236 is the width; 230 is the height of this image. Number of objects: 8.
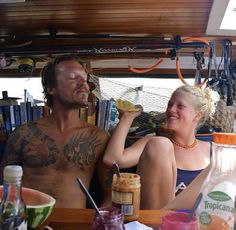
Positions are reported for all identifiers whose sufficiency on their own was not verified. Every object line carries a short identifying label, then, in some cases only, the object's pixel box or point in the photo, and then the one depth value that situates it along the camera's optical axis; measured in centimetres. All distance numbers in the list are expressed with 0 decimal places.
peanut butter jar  100
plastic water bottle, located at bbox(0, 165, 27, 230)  66
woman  154
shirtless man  185
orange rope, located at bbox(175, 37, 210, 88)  228
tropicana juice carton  70
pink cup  67
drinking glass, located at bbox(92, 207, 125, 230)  71
